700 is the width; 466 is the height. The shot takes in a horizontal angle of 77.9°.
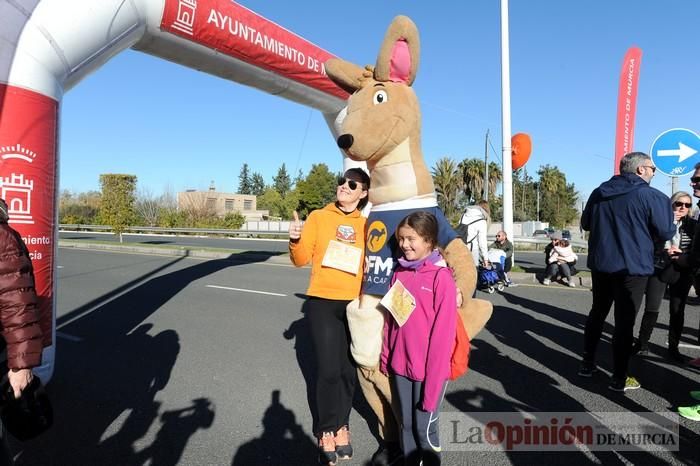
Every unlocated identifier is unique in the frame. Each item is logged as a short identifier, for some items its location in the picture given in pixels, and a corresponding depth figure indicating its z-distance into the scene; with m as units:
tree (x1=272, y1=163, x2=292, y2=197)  89.69
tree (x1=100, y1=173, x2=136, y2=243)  23.33
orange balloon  11.02
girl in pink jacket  2.11
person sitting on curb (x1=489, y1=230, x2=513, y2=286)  8.94
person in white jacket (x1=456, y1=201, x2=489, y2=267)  6.29
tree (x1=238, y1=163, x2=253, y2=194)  100.06
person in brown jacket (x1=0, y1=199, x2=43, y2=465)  1.80
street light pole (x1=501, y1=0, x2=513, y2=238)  10.61
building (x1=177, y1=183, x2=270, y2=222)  48.45
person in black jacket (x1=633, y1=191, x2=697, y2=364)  4.31
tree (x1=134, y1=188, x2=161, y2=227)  44.65
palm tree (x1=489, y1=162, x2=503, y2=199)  44.27
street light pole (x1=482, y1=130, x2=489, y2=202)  21.09
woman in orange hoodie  2.63
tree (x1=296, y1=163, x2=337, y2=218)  45.72
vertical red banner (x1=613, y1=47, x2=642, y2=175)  8.88
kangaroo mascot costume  2.37
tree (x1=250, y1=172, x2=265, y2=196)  100.06
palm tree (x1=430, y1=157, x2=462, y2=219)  38.74
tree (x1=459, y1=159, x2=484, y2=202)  43.72
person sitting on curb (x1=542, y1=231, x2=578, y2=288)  8.98
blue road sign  5.47
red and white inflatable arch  3.41
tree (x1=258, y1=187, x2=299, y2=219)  53.93
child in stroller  8.29
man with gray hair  3.40
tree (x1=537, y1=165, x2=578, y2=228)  52.06
